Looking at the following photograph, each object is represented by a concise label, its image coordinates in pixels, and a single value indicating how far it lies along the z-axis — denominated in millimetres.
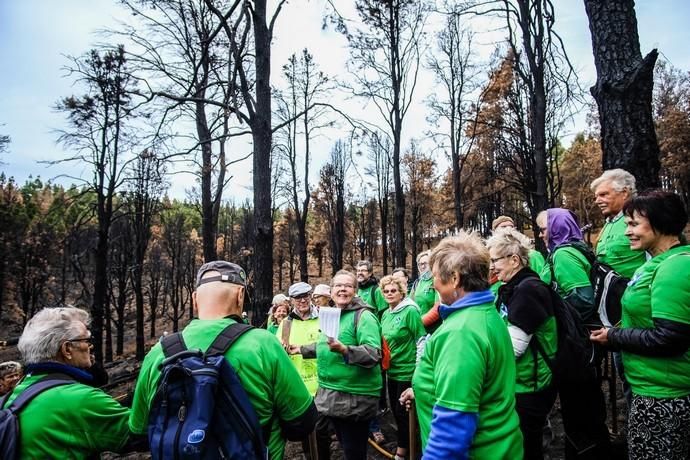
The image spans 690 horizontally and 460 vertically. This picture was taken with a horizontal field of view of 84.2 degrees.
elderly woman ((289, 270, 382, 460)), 3105
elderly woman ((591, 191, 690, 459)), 1947
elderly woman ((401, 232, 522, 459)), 1479
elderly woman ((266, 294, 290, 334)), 5016
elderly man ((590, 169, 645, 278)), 2902
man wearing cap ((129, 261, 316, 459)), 1679
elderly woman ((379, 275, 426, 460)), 4051
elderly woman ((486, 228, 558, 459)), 2291
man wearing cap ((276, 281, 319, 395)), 3943
